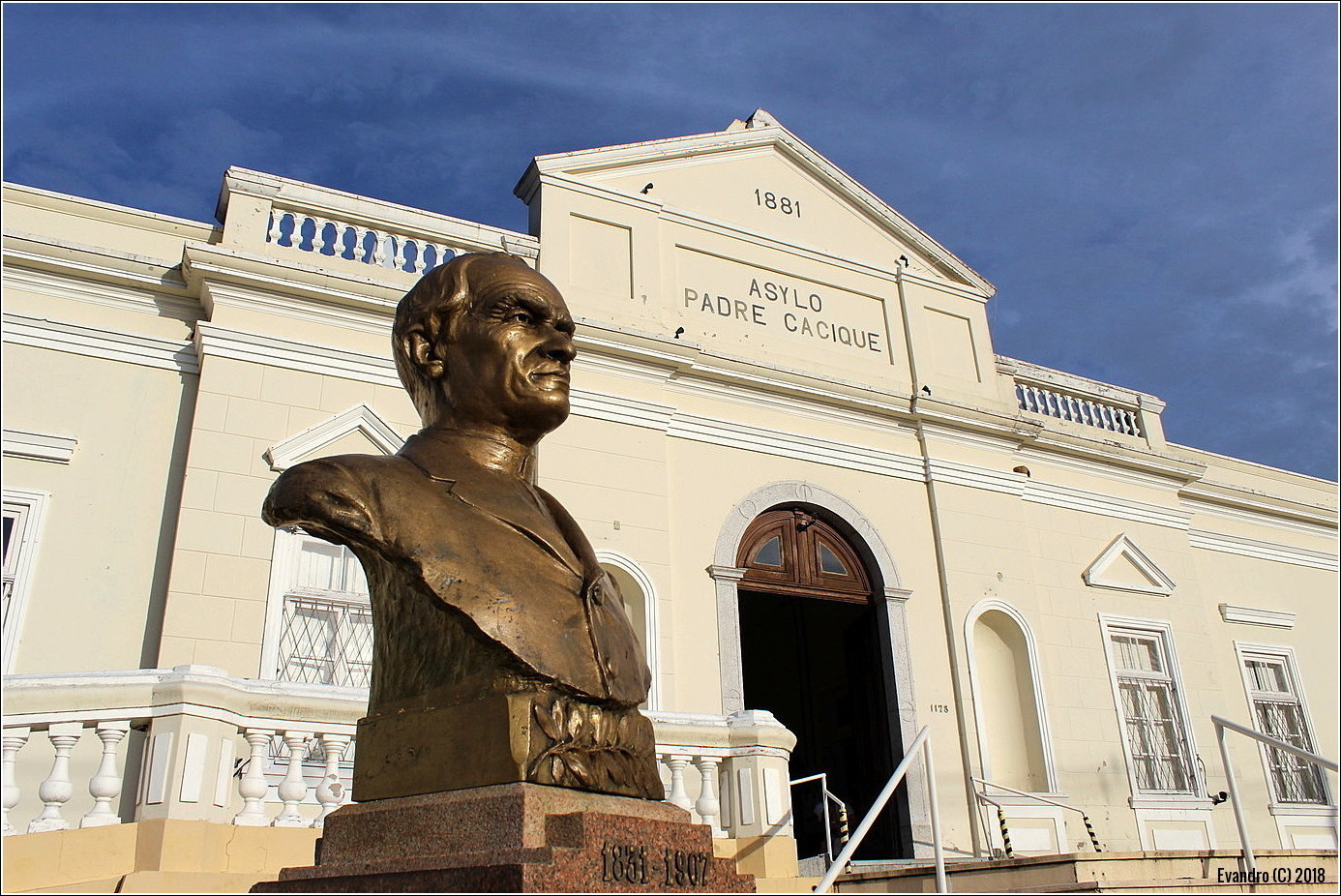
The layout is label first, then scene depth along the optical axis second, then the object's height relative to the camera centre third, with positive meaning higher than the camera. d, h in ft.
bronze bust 8.11 +2.73
